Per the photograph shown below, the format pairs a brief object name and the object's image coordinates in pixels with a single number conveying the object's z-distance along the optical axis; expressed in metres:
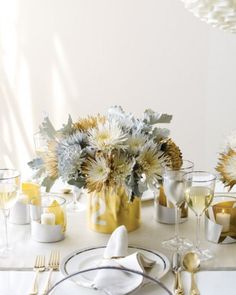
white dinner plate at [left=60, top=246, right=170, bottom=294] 1.18
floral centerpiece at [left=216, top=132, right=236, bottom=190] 1.40
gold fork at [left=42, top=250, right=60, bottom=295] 1.12
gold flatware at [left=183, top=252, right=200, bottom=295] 1.19
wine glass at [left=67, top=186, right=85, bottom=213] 1.61
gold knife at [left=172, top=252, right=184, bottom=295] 1.08
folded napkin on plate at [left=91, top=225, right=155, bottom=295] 0.91
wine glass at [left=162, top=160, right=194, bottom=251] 1.27
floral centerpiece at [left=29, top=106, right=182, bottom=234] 1.31
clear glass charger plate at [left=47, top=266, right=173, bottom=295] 0.80
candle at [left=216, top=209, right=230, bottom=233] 1.37
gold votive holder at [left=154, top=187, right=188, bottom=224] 1.49
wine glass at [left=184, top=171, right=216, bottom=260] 1.25
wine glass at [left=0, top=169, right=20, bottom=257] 1.30
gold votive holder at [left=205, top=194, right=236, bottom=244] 1.36
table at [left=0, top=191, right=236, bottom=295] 1.15
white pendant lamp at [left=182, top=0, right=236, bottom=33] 1.01
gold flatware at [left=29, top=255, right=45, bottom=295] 1.09
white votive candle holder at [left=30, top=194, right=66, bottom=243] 1.36
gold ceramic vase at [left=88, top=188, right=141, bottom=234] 1.41
